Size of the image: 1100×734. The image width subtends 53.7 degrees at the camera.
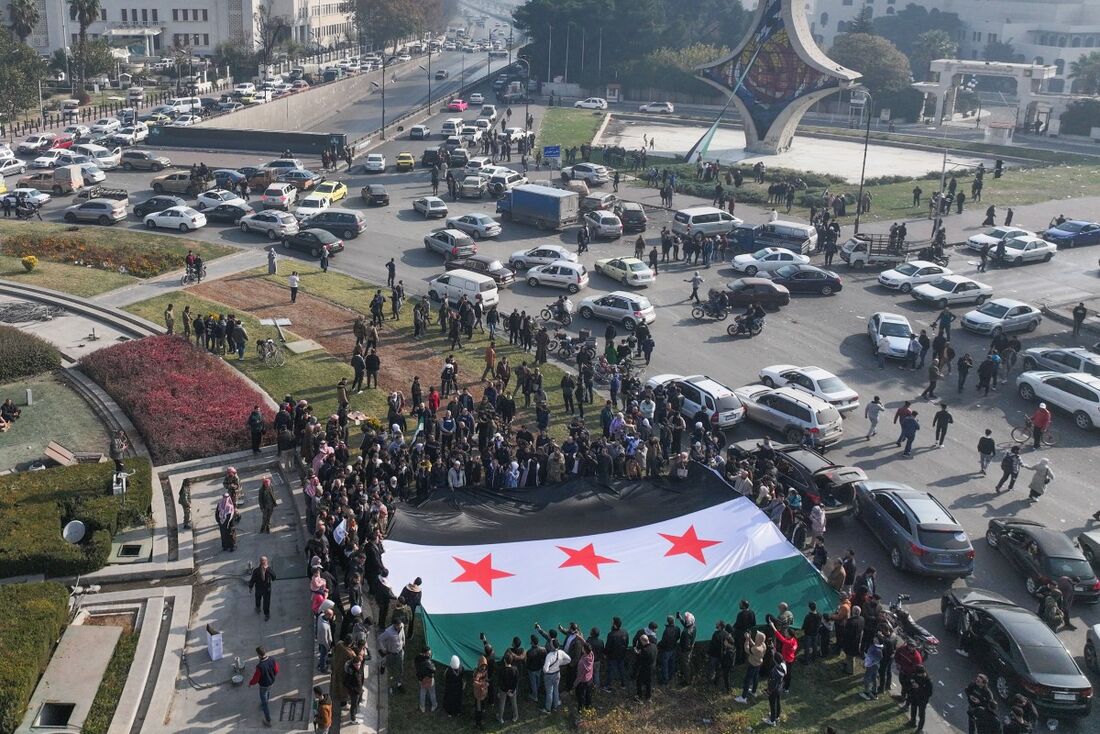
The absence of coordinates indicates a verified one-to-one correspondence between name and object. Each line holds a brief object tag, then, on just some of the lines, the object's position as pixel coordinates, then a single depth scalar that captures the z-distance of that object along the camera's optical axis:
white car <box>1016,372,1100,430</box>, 33.09
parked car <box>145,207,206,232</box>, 52.41
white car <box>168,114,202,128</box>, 85.17
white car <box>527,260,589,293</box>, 45.00
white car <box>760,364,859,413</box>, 32.81
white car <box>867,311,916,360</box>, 37.97
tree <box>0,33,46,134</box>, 82.12
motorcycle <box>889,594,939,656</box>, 20.53
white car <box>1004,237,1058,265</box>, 51.59
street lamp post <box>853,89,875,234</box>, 55.81
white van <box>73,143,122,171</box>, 67.25
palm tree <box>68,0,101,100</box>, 102.88
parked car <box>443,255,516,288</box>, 45.25
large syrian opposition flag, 20.22
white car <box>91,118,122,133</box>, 79.69
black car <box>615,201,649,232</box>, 55.72
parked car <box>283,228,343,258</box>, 48.84
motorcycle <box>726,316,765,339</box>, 40.28
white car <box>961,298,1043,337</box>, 41.38
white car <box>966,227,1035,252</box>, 52.66
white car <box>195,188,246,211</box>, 54.47
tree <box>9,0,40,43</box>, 101.56
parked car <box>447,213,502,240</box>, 52.94
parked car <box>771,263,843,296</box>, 46.09
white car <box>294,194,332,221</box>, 54.68
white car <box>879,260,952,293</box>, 46.84
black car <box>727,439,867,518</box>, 26.20
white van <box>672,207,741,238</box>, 54.16
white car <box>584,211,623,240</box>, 53.88
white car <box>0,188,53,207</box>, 54.69
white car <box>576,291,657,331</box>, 40.31
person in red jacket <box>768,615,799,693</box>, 19.48
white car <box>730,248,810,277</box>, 48.03
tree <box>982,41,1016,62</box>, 165.50
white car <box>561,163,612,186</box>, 68.00
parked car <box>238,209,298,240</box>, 50.84
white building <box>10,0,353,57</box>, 142.88
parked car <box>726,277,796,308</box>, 43.78
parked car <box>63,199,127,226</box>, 53.44
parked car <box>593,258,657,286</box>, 45.81
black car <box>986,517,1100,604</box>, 23.17
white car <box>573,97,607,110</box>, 113.09
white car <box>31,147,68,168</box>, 66.12
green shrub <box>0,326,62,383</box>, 33.31
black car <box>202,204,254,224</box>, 54.00
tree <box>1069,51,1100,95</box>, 130.75
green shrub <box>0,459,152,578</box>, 21.94
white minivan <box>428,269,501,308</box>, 41.72
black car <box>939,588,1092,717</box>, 19.27
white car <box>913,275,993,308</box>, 44.84
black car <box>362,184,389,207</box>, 59.41
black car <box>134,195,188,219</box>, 54.00
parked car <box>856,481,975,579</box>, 23.69
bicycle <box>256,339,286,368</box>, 35.03
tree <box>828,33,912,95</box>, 114.25
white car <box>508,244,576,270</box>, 47.14
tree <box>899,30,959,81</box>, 146.38
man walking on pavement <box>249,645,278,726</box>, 17.89
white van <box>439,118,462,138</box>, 87.50
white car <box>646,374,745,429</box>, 31.28
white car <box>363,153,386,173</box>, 69.19
